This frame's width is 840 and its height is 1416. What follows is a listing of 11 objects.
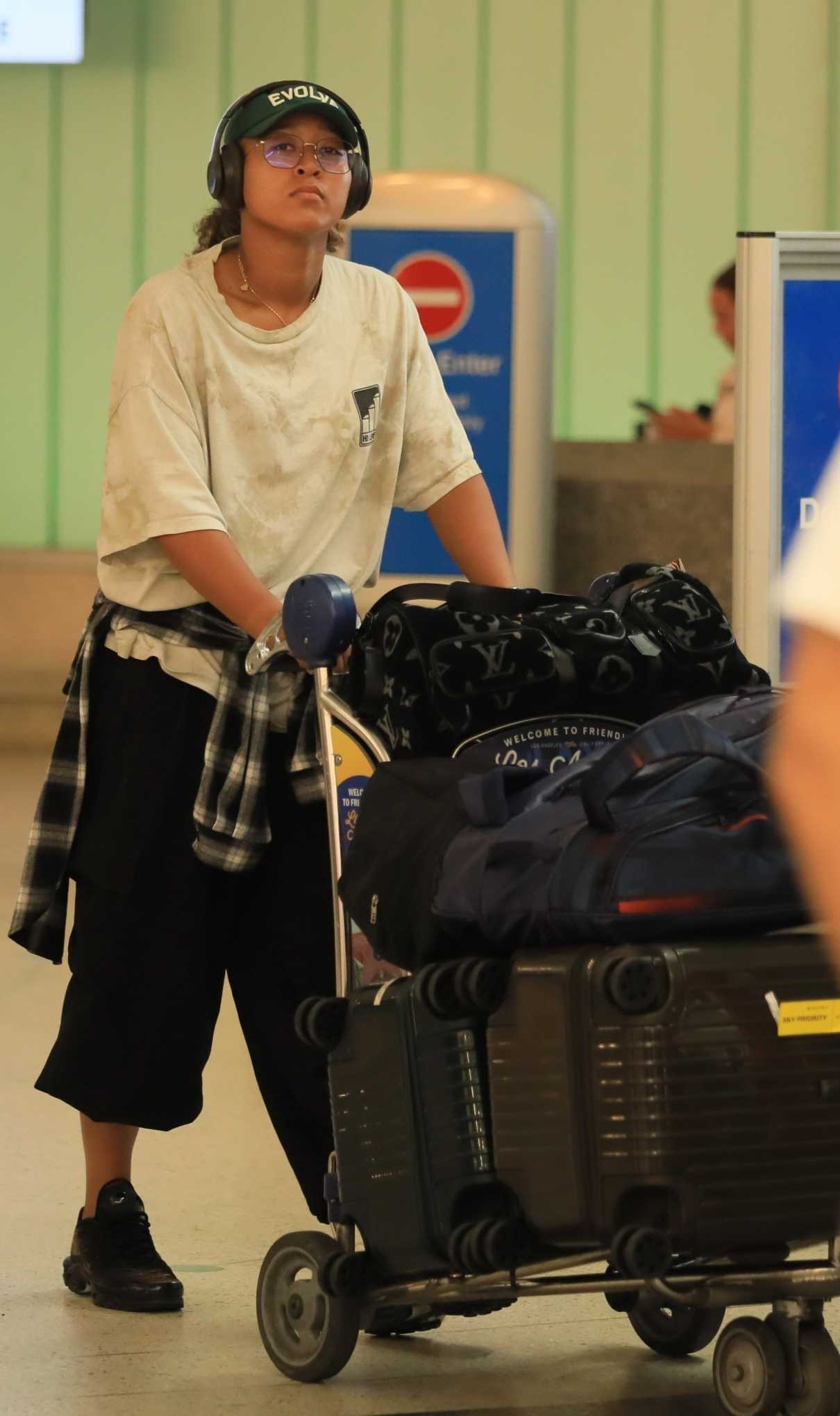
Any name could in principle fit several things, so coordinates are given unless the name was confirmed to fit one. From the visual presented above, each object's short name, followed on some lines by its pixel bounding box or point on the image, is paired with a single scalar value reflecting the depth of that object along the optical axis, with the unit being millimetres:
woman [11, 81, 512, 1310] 7693
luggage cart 6881
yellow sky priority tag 6796
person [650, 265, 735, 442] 15784
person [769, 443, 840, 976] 4242
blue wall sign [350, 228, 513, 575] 13279
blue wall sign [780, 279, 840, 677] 8626
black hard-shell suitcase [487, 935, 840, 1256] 6767
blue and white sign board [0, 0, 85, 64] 20320
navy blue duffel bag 6776
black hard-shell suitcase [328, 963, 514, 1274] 6966
